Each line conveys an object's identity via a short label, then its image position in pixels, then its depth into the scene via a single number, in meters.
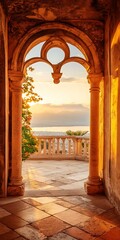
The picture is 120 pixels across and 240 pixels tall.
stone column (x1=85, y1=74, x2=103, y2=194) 4.14
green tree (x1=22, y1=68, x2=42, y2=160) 5.17
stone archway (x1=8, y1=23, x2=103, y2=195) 4.02
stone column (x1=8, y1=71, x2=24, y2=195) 4.02
